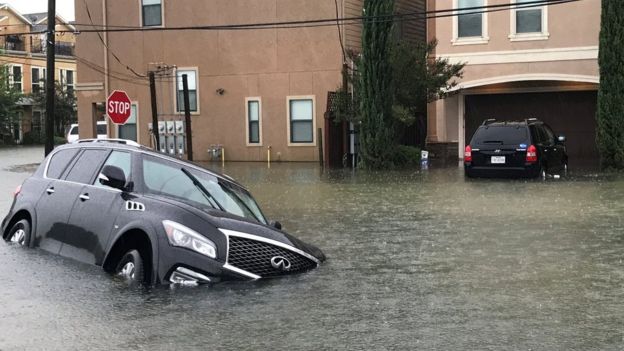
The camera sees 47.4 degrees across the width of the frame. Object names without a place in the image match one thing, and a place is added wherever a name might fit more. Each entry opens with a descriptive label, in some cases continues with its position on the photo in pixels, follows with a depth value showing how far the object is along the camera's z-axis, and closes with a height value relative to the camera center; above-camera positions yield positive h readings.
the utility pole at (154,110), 23.12 +0.95
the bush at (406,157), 25.33 -0.76
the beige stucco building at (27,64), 59.31 +6.70
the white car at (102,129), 33.12 +0.52
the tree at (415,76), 24.55 +2.08
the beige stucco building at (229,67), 28.50 +3.04
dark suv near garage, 18.47 -0.43
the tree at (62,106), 59.03 +2.91
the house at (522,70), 24.91 +2.32
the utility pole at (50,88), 20.81 +1.52
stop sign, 18.50 +0.86
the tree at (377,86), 23.94 +1.71
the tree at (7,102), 52.75 +2.92
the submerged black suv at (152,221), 6.88 -0.86
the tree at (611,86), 21.09 +1.41
